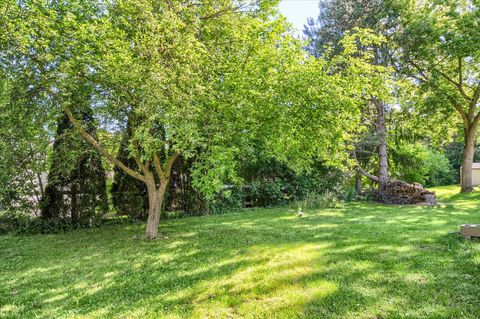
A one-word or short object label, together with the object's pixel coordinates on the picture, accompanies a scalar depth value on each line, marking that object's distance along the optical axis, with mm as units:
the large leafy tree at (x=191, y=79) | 5273
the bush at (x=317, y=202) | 11766
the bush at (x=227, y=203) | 11517
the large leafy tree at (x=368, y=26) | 13438
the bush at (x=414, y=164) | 16188
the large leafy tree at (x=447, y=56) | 13188
